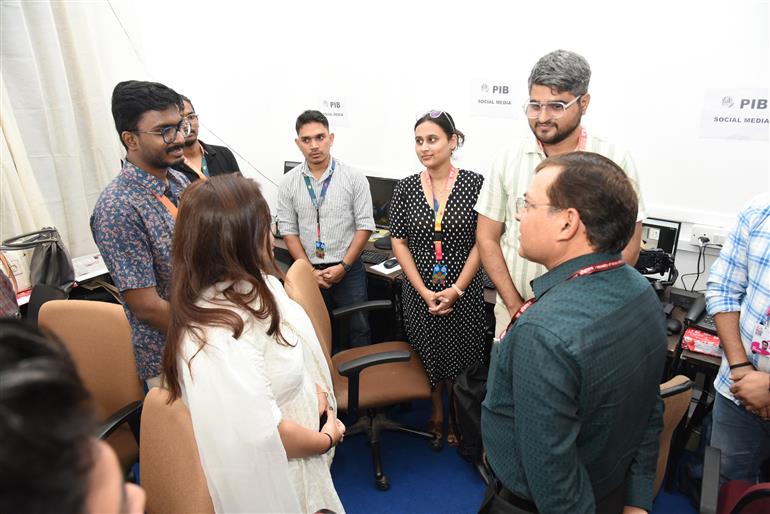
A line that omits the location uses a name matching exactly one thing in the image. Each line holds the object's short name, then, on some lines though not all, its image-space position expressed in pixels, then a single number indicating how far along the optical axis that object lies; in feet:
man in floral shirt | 5.53
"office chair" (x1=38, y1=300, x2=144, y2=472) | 6.00
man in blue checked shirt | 5.02
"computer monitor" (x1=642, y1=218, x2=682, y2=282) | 7.91
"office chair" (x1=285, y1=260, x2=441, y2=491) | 6.76
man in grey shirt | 9.10
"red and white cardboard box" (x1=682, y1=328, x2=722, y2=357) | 6.56
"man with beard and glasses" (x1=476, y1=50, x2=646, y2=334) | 5.69
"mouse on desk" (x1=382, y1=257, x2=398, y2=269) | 9.74
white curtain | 10.00
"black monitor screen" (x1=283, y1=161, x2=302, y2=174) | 12.71
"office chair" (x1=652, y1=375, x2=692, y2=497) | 4.91
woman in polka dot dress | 7.34
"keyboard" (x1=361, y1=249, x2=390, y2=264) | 10.03
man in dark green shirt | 3.20
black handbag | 8.83
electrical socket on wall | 7.95
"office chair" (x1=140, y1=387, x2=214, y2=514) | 3.89
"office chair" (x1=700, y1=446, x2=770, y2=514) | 4.30
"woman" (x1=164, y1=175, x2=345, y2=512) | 3.70
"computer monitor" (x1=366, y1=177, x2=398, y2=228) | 11.09
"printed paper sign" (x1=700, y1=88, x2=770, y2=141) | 7.30
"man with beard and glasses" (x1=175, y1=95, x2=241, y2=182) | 8.85
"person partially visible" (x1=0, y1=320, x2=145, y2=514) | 1.30
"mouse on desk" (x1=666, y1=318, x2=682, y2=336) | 6.97
